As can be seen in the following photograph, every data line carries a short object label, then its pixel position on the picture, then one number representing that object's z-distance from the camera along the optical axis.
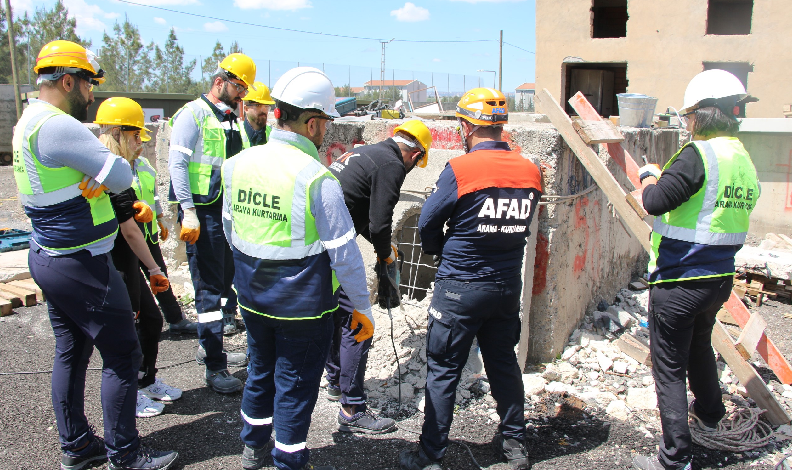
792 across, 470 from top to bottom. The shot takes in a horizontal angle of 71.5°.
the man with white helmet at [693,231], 2.80
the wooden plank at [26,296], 5.52
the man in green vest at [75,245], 2.54
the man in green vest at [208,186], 3.81
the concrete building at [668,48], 14.07
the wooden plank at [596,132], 3.80
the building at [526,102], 41.67
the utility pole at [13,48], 19.38
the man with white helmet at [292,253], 2.33
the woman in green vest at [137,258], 3.34
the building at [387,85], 44.89
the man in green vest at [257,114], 4.42
